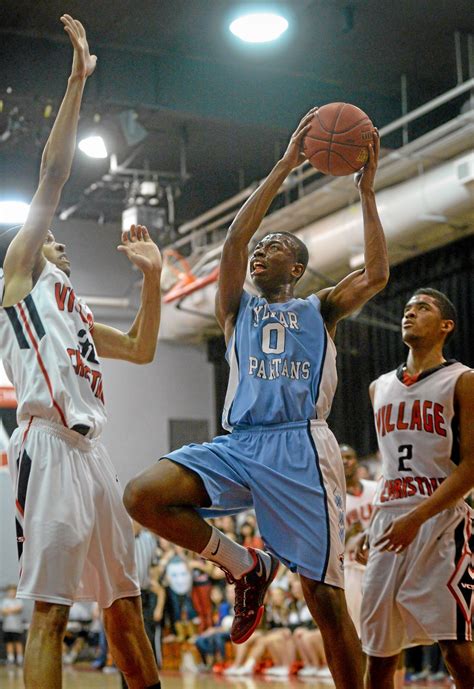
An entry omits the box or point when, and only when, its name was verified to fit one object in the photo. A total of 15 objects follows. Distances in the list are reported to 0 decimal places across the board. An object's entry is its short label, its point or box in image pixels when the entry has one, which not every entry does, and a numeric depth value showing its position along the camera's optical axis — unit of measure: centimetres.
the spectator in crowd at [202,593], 1523
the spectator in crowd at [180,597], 1535
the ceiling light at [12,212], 1238
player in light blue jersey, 442
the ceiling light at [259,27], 1044
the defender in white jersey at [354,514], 771
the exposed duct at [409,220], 1262
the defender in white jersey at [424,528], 492
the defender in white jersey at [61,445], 441
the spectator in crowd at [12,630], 1595
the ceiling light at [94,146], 1373
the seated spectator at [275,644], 1292
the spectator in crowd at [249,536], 1437
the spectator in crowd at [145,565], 959
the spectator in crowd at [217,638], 1434
